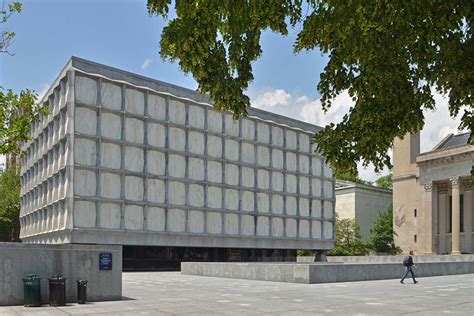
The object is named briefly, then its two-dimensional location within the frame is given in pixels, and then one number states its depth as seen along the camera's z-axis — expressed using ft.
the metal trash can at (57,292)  55.98
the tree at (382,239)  234.58
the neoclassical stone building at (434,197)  220.02
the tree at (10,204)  225.56
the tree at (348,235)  232.94
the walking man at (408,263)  91.68
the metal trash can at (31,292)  54.54
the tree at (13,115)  82.36
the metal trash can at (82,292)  58.29
